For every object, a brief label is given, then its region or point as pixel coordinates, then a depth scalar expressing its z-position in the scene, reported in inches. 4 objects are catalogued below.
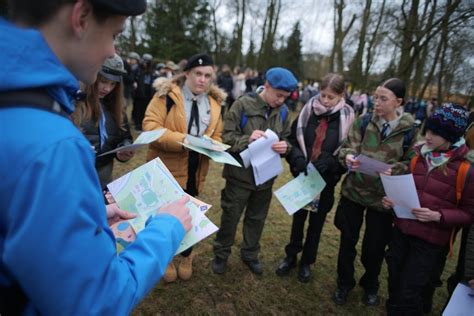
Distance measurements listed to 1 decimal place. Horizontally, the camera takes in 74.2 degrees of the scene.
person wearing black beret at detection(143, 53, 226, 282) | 107.7
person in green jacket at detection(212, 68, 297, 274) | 114.1
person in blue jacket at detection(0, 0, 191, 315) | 27.1
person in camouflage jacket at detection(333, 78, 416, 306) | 105.9
